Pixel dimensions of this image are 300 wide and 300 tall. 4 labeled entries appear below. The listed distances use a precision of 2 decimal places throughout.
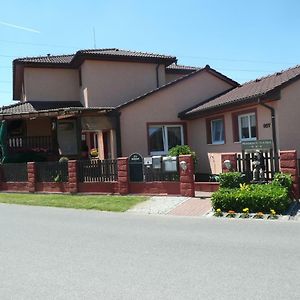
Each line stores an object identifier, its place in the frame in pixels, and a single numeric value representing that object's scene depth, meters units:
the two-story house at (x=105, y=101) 20.48
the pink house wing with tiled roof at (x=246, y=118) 15.56
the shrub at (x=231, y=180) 13.72
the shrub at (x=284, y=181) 12.84
